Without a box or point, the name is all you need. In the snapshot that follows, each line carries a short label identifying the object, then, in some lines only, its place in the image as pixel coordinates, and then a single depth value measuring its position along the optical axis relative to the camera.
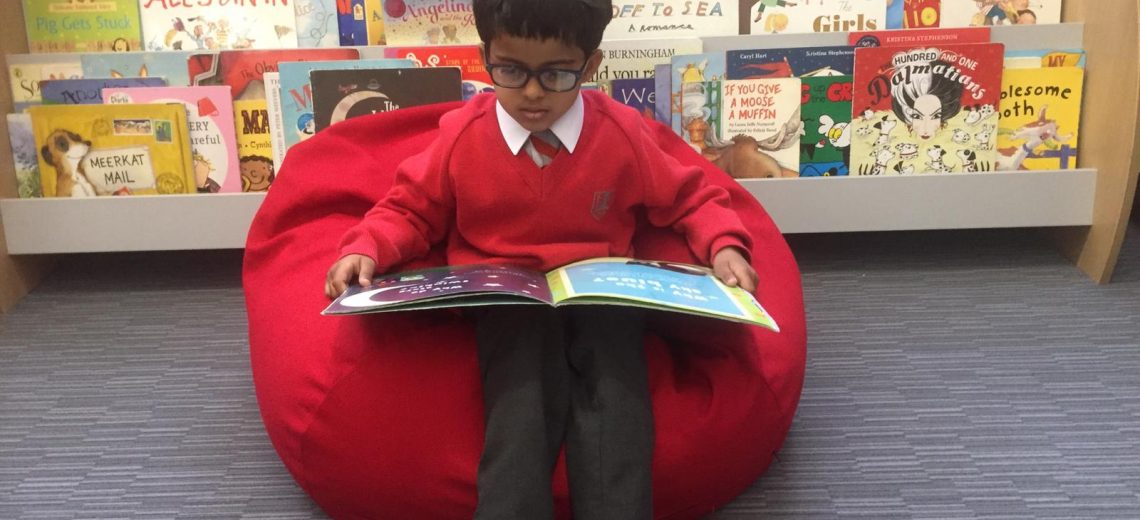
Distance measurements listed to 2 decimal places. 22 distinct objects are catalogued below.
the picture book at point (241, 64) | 2.02
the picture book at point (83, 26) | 2.13
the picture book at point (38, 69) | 2.06
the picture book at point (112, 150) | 2.01
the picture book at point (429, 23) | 2.08
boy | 1.05
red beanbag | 1.11
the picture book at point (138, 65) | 2.04
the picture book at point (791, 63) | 2.02
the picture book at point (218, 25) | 2.14
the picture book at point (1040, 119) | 2.02
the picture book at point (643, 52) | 2.04
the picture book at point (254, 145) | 2.05
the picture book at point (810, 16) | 2.14
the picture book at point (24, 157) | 2.04
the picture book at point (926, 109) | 2.00
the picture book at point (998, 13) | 2.12
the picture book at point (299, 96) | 1.97
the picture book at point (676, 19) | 2.15
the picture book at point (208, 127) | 2.02
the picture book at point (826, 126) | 2.03
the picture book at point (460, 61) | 2.01
